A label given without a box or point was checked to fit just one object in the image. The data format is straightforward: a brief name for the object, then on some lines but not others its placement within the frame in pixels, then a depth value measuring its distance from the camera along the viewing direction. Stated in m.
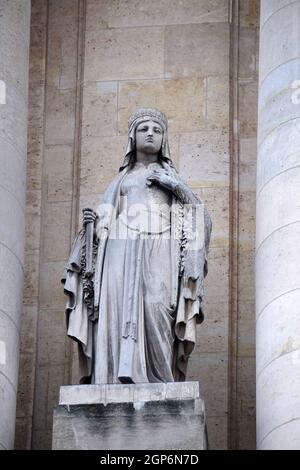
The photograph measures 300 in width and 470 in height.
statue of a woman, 19.02
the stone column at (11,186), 19.66
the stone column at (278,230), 18.78
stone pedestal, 18.23
